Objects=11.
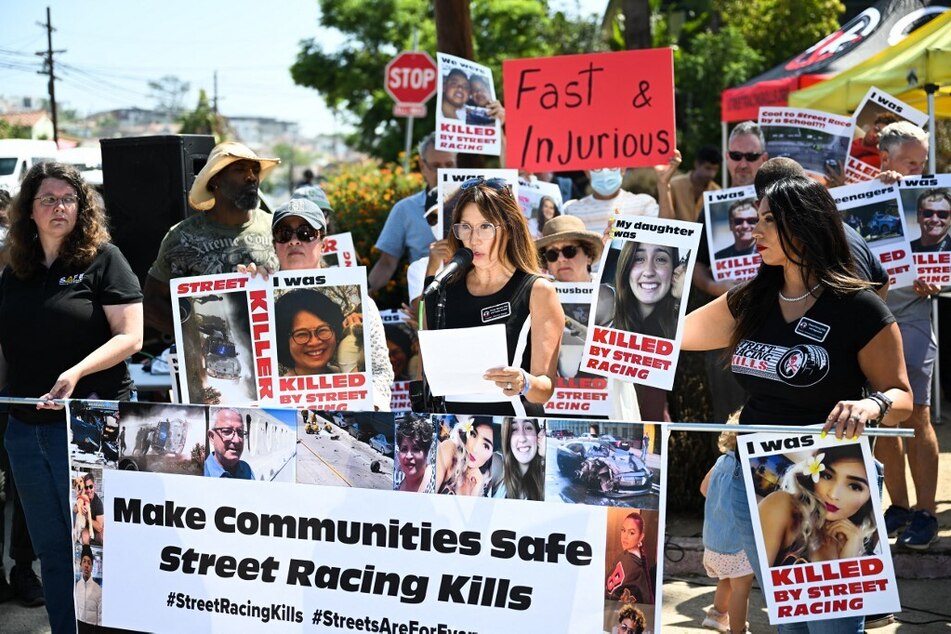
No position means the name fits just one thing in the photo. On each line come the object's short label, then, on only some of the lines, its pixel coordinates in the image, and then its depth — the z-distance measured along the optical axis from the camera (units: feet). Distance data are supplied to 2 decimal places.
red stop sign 54.08
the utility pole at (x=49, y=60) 170.40
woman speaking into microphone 12.78
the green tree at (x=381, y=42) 137.90
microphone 12.38
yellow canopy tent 25.79
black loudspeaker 23.40
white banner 10.91
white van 61.31
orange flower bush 30.40
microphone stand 12.88
